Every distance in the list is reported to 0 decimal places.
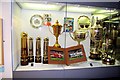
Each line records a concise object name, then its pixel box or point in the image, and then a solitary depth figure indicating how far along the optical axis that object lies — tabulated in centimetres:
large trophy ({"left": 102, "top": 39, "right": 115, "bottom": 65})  229
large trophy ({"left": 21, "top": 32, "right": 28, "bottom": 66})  212
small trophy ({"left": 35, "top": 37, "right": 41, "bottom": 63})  230
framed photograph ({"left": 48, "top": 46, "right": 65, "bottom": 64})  212
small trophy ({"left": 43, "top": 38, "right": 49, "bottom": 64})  223
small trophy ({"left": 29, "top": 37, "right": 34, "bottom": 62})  227
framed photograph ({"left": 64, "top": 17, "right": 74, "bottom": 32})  242
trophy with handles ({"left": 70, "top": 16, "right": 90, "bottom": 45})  242
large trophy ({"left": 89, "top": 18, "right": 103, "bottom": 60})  244
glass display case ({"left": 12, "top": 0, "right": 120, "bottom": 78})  209
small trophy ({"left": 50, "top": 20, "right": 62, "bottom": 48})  229
